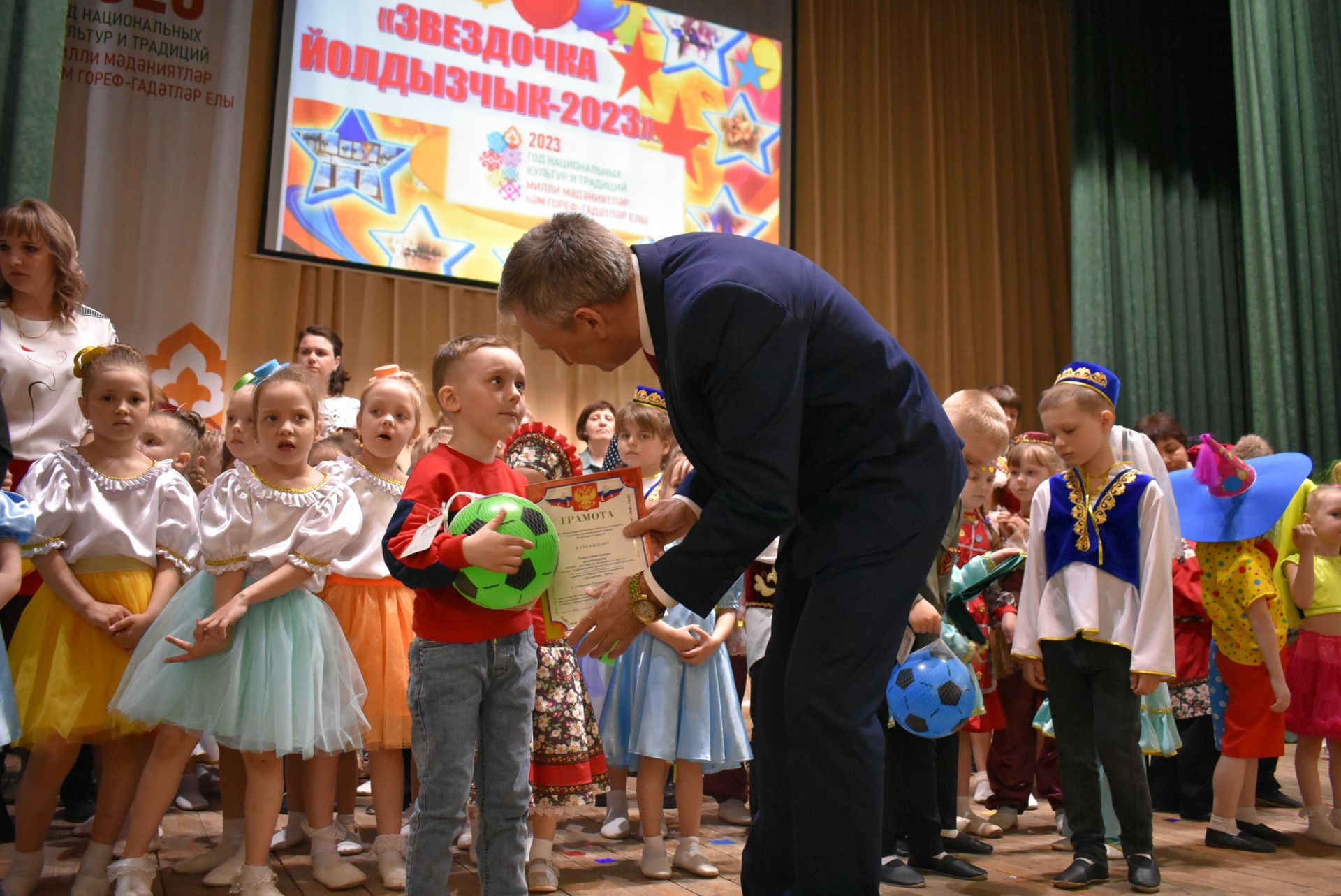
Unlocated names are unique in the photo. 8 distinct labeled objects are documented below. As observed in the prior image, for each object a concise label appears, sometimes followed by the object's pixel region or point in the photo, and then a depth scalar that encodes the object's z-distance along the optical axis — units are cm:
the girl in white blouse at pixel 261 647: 235
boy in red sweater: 200
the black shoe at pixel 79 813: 324
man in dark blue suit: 156
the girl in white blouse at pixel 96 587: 243
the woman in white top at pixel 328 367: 433
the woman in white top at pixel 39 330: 305
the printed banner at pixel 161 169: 552
